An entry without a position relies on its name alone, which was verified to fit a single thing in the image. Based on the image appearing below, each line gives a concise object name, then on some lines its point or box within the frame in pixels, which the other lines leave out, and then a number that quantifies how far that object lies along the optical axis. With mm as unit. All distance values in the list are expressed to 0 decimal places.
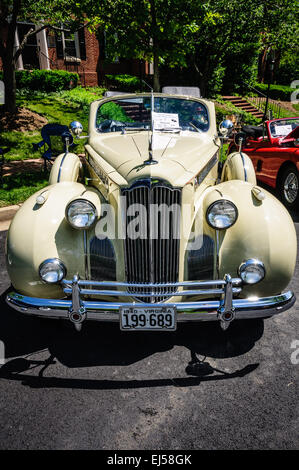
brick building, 18125
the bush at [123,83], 18688
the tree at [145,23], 7711
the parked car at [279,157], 6410
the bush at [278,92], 24345
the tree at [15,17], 10180
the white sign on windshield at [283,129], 7853
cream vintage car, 2580
